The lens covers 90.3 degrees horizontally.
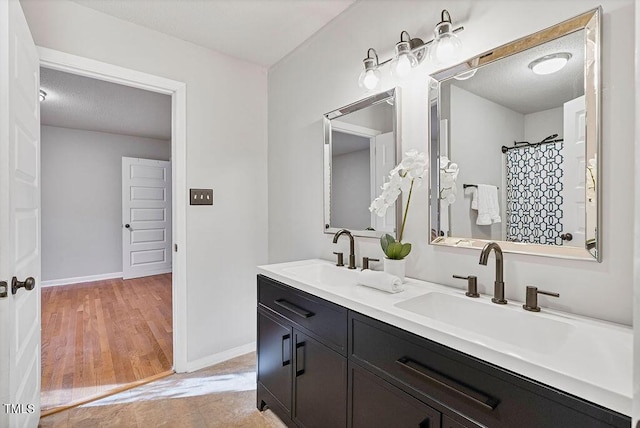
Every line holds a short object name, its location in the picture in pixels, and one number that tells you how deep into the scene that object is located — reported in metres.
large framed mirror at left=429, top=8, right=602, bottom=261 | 1.06
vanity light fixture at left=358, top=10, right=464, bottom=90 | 1.37
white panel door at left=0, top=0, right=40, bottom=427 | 1.15
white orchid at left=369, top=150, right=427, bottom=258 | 1.46
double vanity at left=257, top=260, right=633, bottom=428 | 0.72
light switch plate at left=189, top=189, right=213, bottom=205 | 2.35
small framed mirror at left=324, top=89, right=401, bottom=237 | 1.73
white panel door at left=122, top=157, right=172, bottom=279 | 5.25
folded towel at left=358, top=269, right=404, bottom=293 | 1.33
